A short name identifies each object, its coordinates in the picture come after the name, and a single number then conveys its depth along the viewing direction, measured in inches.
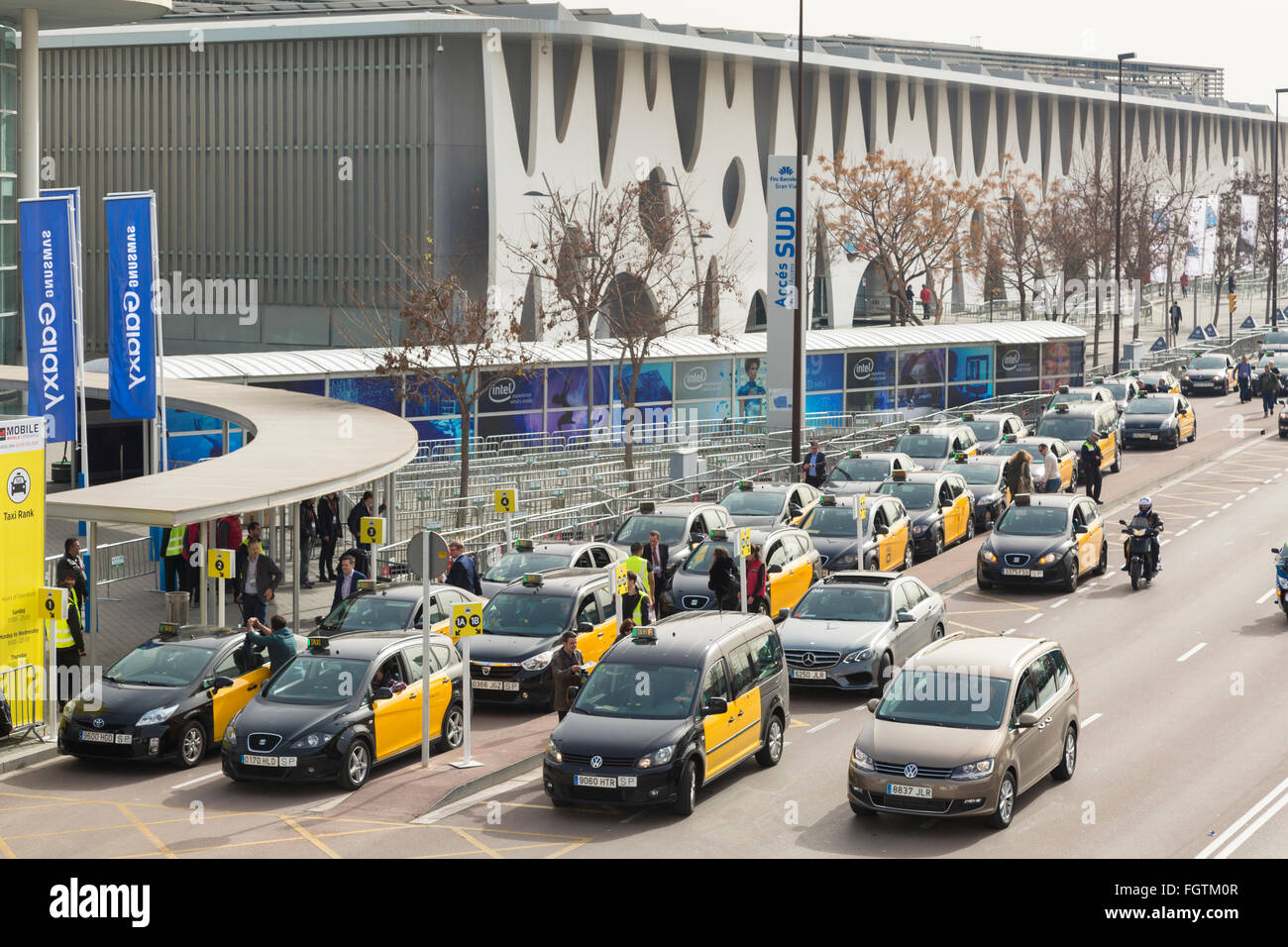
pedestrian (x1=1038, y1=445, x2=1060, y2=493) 1439.5
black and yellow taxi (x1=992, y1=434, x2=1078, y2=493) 1475.1
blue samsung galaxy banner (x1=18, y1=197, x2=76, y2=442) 1120.8
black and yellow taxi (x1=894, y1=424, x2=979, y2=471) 1470.2
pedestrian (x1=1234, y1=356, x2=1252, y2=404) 2228.1
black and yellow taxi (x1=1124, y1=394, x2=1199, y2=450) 1790.1
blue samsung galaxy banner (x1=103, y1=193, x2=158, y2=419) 1157.7
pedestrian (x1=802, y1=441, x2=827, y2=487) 1393.9
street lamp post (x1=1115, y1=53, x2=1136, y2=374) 2265.0
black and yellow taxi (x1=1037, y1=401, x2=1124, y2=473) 1603.1
